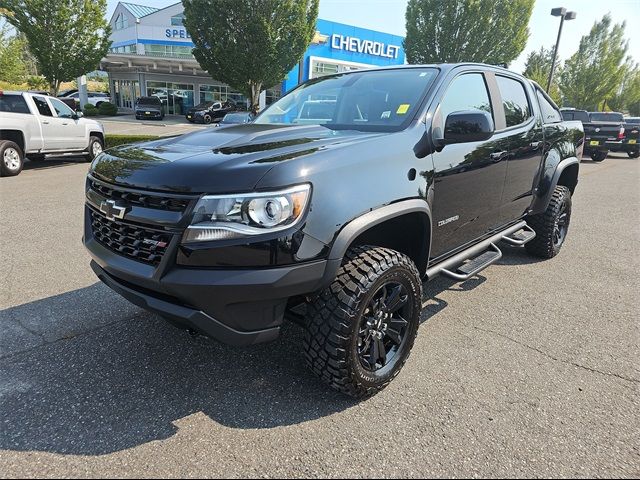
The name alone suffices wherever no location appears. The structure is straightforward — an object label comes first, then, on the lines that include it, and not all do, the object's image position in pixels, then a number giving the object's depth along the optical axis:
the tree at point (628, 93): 46.12
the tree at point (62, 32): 19.42
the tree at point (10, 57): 27.55
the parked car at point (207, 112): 29.22
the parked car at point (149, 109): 29.47
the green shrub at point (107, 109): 32.50
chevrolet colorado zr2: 2.01
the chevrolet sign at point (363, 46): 33.69
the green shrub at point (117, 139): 14.26
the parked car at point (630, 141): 18.83
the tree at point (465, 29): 24.48
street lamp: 19.92
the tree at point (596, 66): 35.69
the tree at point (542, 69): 37.15
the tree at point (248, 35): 16.61
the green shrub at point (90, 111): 31.77
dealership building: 33.25
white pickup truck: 9.48
